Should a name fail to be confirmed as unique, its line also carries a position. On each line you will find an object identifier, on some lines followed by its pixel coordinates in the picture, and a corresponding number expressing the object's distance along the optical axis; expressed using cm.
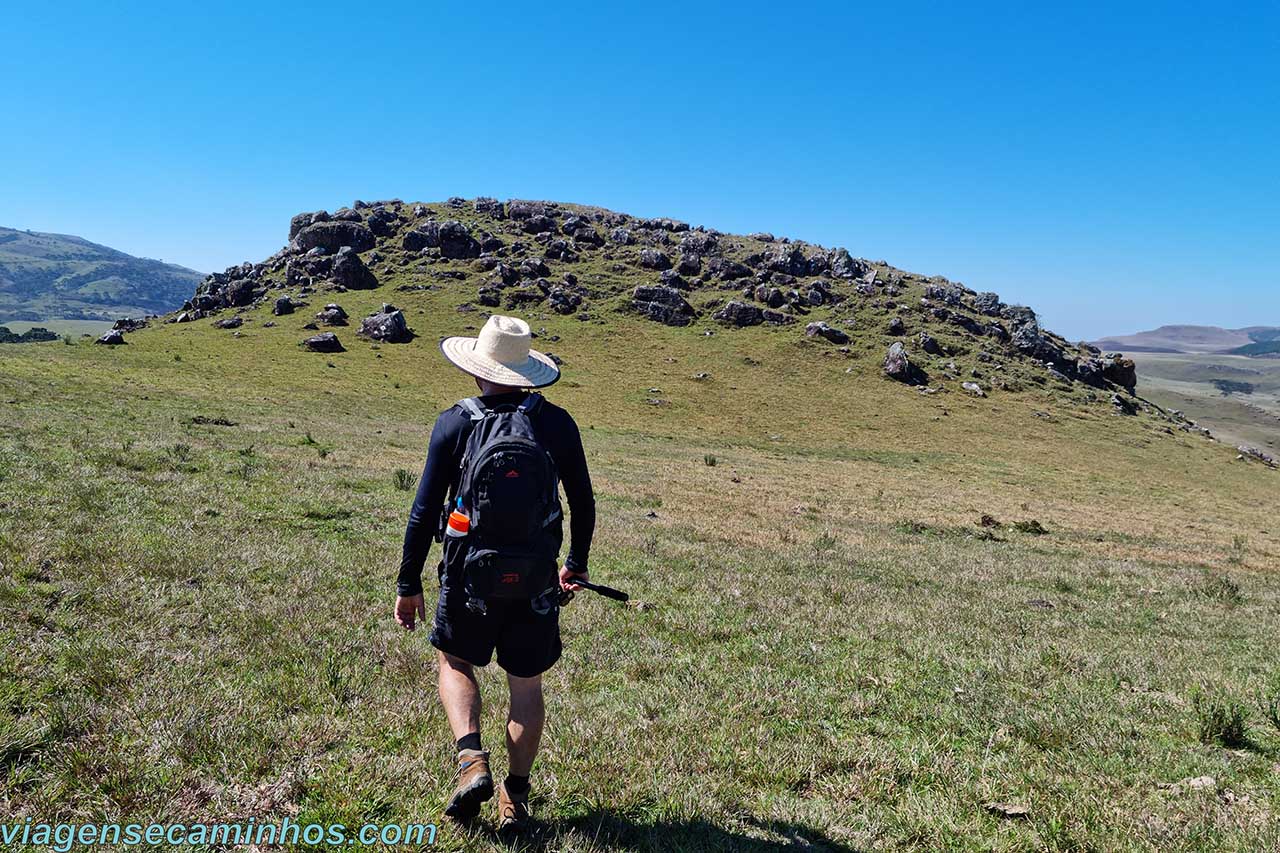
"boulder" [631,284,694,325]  10912
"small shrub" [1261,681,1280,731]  673
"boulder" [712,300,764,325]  10894
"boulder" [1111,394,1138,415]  9338
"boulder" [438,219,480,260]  13475
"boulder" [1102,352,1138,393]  11044
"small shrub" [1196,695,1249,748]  629
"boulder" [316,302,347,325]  9150
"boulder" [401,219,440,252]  13638
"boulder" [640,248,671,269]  13662
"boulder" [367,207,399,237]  14500
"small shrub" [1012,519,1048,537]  2417
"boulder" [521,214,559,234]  15500
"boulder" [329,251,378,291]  11606
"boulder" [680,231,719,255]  14850
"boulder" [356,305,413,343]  8656
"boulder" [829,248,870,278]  13700
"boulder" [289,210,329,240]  14812
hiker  393
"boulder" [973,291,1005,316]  12970
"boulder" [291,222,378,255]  13375
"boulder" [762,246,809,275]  13750
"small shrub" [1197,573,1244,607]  1427
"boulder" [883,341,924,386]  8981
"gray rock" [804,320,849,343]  10219
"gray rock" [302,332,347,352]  7706
